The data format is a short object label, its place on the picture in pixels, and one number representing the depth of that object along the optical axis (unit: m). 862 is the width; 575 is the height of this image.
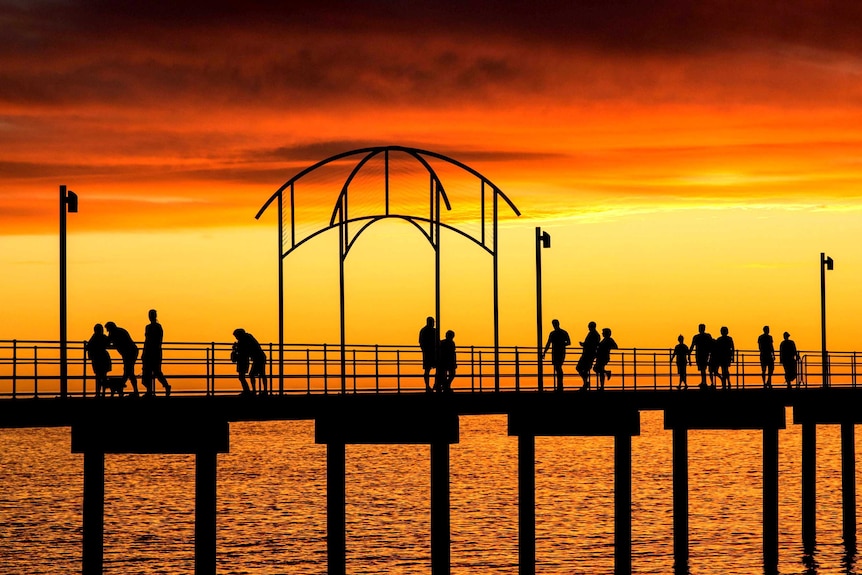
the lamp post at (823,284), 55.09
